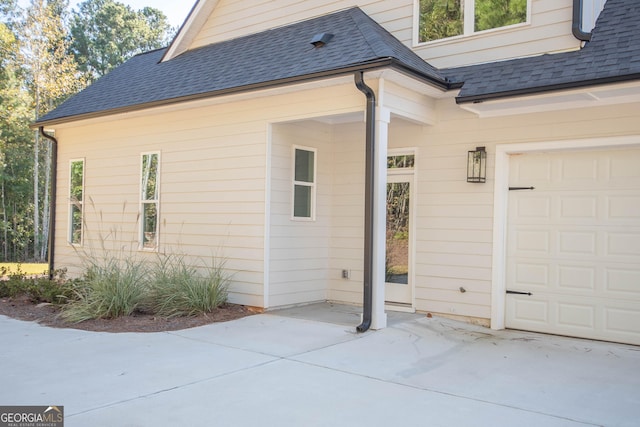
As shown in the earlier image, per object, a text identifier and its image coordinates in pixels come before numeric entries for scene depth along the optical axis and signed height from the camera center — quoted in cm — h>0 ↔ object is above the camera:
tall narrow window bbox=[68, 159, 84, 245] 1105 +40
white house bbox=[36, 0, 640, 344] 639 +95
